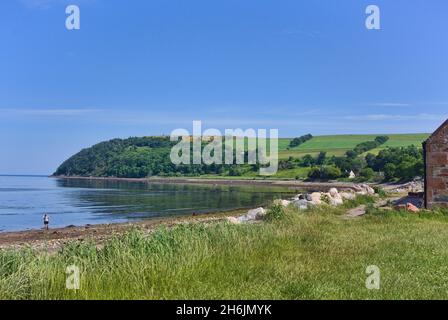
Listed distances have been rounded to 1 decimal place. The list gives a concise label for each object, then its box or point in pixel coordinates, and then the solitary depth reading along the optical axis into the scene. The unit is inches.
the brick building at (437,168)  922.7
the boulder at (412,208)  900.6
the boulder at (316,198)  1167.6
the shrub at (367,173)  4357.8
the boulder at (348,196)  1339.8
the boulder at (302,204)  1066.8
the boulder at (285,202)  1068.4
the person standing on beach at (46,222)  1641.2
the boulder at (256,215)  1029.7
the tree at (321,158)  5669.3
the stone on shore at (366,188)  1871.9
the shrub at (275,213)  839.3
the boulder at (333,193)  1418.8
